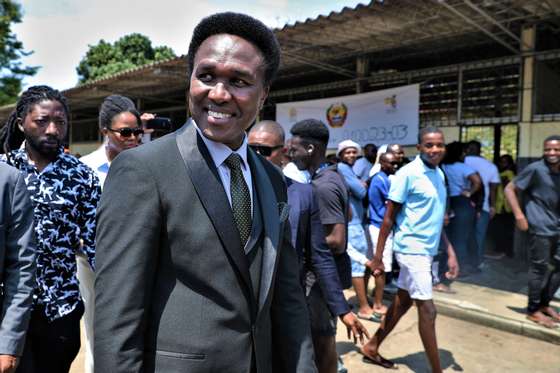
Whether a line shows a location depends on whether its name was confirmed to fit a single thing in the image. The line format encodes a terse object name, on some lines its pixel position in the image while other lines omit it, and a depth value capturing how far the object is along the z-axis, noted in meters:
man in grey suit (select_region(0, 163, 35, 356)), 1.80
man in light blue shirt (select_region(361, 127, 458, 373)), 3.25
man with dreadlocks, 2.04
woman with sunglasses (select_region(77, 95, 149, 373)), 2.96
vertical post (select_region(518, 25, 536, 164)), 6.94
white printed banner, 7.93
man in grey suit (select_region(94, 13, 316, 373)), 1.08
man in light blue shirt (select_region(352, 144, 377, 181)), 7.01
